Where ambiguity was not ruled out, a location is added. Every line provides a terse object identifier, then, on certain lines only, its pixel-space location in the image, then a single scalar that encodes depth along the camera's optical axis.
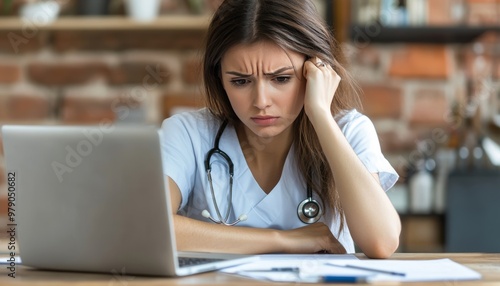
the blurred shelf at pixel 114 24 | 3.45
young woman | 2.20
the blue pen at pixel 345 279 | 1.83
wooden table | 1.83
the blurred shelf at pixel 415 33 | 3.34
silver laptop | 1.84
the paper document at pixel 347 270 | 1.85
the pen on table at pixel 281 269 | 1.91
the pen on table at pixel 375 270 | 1.88
